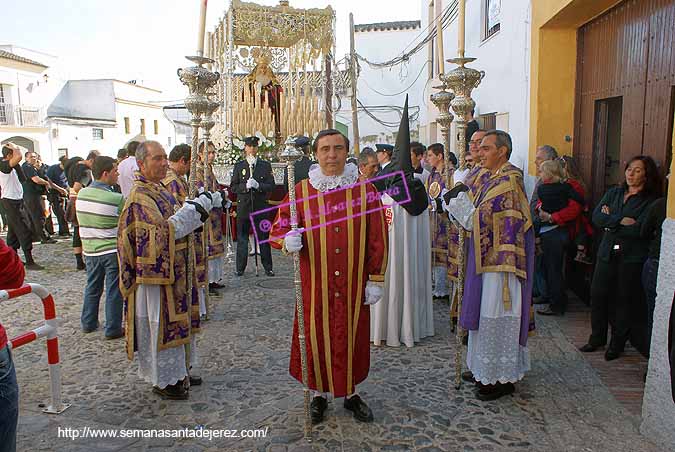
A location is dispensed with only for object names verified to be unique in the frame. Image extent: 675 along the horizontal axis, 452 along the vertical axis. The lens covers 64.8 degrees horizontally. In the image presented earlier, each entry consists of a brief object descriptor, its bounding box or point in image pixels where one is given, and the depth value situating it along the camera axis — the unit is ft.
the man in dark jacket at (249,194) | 26.48
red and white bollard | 12.29
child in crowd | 19.15
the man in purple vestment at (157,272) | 12.46
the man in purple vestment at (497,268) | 12.71
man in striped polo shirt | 17.93
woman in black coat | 14.76
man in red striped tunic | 11.75
